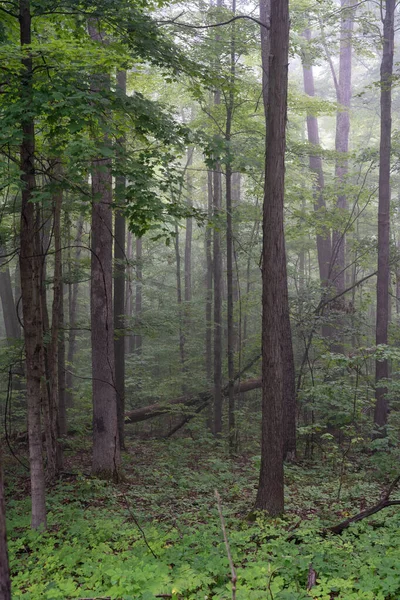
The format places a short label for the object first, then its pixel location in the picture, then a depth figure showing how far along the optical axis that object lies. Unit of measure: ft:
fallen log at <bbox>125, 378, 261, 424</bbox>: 50.26
